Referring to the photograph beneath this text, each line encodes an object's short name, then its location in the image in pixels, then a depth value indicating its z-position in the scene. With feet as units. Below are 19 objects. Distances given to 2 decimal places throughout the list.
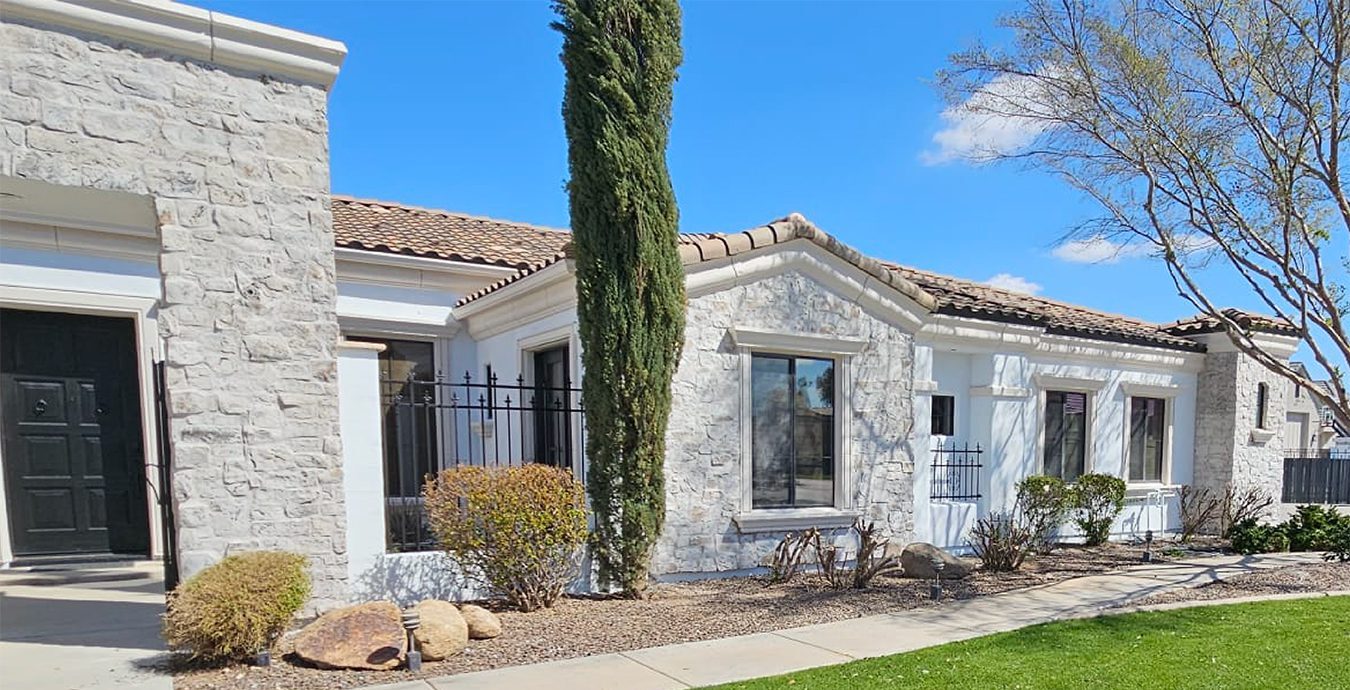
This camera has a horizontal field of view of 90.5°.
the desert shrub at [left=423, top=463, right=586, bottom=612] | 20.45
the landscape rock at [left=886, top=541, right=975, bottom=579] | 26.71
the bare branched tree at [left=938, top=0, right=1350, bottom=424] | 29.25
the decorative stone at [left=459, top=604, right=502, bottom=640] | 18.40
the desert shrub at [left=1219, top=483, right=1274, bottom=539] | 39.57
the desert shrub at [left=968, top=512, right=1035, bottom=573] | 28.55
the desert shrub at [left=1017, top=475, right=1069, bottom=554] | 32.60
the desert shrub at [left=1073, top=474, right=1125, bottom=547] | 34.94
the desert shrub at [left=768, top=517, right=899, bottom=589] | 25.04
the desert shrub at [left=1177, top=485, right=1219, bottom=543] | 40.37
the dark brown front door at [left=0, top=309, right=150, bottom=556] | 24.41
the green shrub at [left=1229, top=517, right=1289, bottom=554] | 34.32
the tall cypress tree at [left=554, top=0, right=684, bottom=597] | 22.36
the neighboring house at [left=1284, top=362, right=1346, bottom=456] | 88.17
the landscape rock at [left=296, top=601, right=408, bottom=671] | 16.08
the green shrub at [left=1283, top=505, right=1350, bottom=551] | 34.27
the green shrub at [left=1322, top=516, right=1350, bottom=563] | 31.22
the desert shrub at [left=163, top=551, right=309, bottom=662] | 15.11
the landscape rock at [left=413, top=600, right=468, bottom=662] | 16.81
